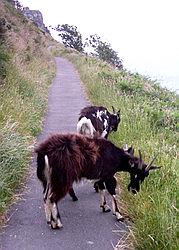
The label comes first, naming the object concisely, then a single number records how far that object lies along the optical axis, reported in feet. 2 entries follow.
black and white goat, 26.45
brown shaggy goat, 18.97
